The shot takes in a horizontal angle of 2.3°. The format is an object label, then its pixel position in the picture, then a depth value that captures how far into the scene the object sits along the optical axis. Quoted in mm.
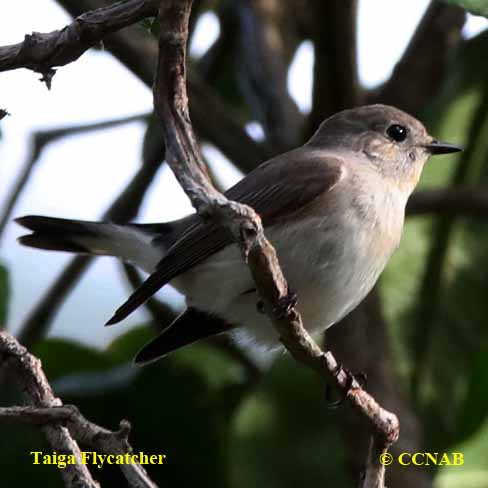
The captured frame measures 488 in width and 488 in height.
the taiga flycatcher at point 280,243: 2985
